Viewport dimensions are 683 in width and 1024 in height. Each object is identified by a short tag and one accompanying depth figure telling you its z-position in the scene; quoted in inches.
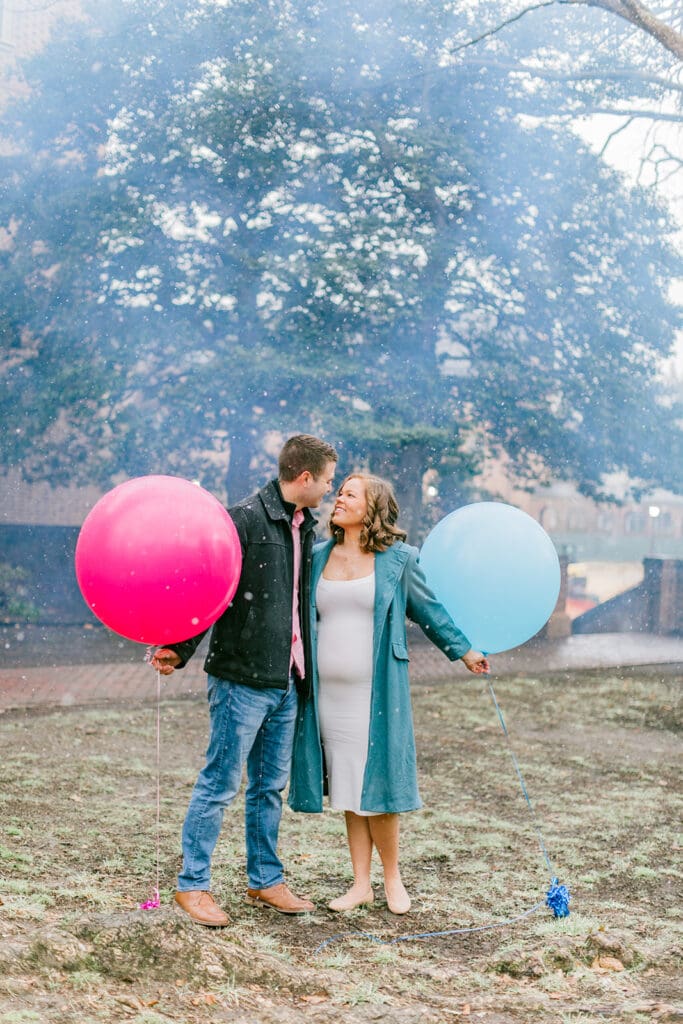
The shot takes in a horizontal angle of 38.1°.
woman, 138.2
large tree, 443.8
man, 130.6
